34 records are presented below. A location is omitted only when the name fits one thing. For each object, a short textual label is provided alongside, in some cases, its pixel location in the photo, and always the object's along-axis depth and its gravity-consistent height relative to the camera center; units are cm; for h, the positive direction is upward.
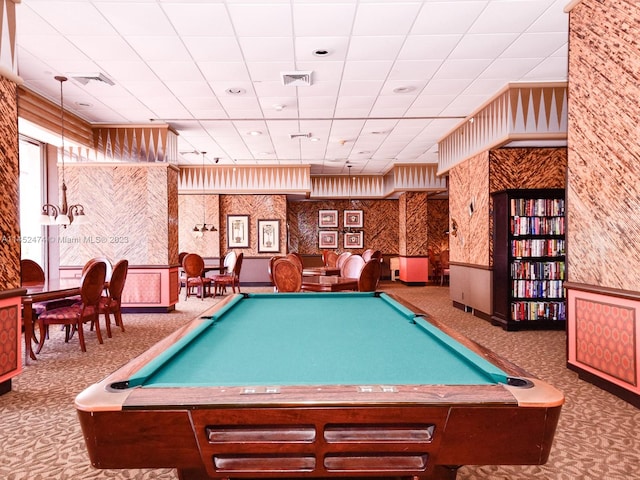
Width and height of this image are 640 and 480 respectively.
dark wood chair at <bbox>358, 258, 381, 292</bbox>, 523 -50
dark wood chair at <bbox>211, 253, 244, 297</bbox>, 923 -91
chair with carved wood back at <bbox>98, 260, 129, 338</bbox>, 538 -74
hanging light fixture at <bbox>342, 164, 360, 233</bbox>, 1423 +26
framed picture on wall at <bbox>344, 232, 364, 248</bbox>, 1420 -9
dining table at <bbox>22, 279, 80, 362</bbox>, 411 -61
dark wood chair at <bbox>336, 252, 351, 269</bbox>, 849 -46
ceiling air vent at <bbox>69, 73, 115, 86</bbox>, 509 +204
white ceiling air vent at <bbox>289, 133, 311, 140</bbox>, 809 +205
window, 710 +74
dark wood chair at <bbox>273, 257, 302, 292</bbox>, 530 -49
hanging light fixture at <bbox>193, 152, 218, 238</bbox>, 1133 +32
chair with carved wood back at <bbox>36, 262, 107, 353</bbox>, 459 -83
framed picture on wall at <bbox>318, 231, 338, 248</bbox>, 1418 -5
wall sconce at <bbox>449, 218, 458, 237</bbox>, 802 +17
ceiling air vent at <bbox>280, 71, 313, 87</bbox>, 507 +204
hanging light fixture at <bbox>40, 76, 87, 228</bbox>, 504 +28
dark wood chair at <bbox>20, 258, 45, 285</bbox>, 554 -47
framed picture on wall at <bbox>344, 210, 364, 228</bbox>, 1420 +67
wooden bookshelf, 584 -36
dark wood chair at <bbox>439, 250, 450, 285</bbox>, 1249 -83
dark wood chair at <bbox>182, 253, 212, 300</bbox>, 900 -75
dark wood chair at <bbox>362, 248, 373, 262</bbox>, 1014 -43
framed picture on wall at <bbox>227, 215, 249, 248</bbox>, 1245 +21
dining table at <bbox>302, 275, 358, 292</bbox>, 520 -61
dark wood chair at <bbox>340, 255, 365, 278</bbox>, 668 -47
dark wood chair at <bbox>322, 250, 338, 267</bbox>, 1005 -53
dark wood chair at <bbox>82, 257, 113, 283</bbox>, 619 -47
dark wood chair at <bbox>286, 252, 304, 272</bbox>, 767 -40
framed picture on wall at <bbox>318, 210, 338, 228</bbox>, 1423 +61
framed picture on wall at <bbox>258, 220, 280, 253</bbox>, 1242 +5
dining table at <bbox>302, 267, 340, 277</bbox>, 704 -61
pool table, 118 -55
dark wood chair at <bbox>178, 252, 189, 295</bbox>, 949 -94
